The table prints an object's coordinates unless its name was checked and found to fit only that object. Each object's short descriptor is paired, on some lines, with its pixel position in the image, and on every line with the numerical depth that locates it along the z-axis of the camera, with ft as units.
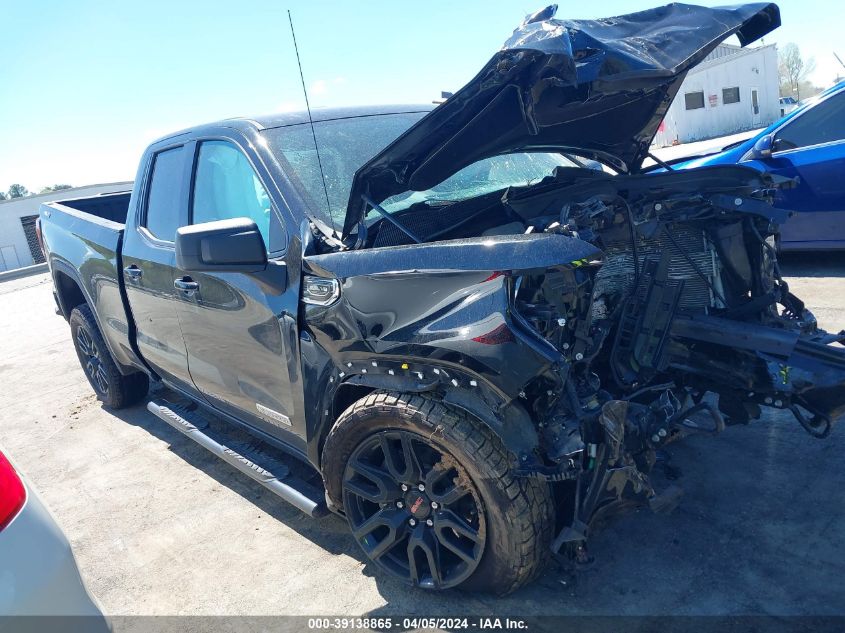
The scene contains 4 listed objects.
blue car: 18.56
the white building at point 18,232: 119.34
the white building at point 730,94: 101.35
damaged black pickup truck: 7.50
